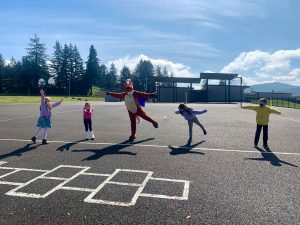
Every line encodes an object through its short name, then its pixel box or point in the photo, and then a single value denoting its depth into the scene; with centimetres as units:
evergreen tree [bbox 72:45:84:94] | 10212
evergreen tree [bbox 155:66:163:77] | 15240
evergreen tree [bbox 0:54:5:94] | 9200
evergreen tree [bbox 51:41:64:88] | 9780
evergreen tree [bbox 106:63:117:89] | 12848
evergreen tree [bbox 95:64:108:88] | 13175
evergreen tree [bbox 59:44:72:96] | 9818
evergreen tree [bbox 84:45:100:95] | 10294
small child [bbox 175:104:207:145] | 1184
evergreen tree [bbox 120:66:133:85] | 13198
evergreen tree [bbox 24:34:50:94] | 9338
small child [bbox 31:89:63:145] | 1098
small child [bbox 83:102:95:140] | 1181
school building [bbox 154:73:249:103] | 6569
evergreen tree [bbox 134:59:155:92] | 12032
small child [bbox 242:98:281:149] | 1069
